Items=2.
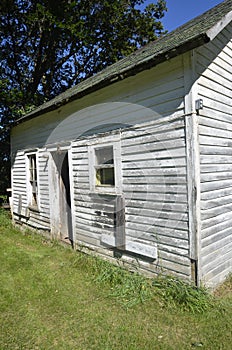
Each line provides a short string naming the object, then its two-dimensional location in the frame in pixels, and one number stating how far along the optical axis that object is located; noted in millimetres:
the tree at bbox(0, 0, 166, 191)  12016
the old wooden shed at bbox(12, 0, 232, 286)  3645
